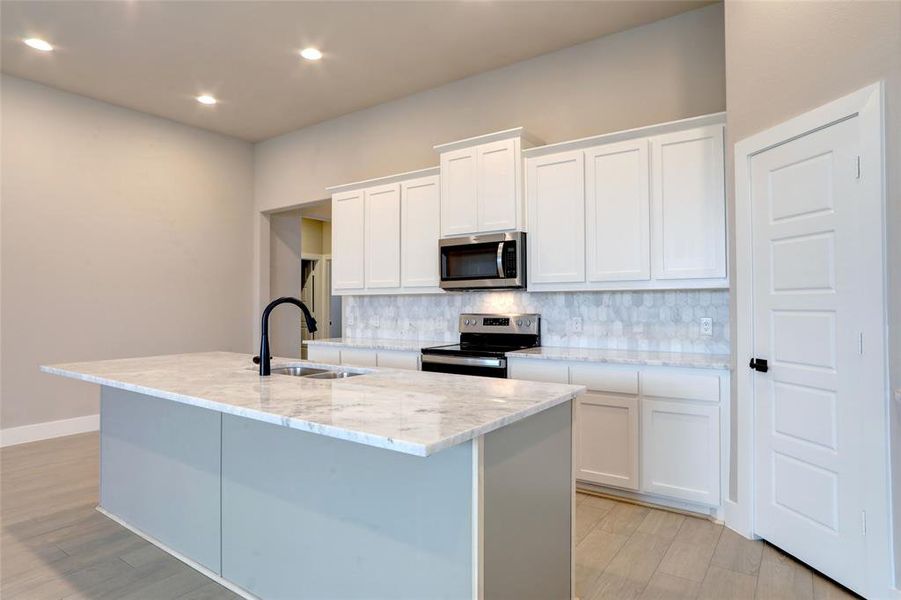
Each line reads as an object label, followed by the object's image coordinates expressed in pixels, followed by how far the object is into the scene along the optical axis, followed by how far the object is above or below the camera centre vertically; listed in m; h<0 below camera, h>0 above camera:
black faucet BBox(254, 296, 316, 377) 2.42 -0.14
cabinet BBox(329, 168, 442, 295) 4.42 +0.67
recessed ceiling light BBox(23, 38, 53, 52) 3.84 +1.98
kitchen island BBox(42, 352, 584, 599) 1.51 -0.61
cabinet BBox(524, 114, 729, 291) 3.10 +0.63
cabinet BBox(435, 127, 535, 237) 3.79 +0.95
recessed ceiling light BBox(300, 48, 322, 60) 3.99 +1.98
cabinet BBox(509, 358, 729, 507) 2.87 -0.70
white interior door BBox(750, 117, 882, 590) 2.15 -0.17
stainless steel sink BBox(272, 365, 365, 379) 2.71 -0.34
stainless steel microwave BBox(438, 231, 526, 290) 3.79 +0.36
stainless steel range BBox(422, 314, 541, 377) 3.61 -0.29
